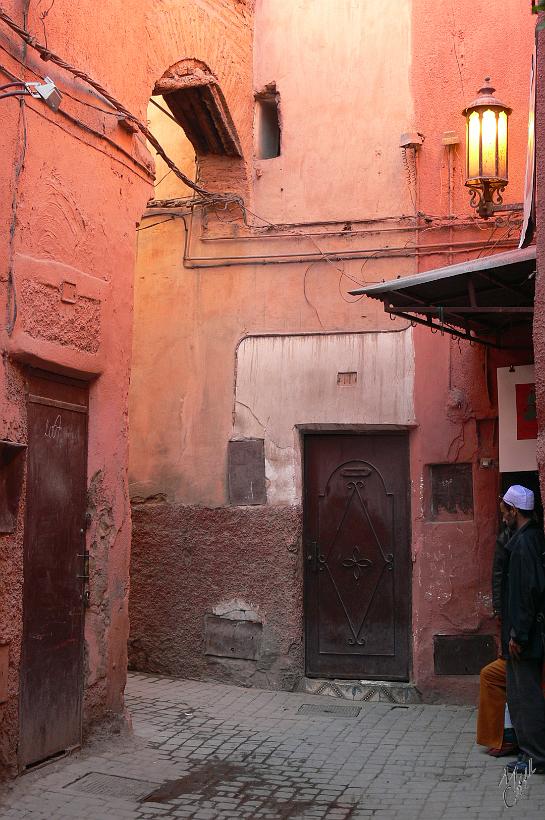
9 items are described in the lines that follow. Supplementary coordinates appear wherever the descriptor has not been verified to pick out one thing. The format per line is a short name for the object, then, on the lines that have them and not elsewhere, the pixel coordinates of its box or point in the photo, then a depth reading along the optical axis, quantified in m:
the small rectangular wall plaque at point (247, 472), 8.72
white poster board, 7.59
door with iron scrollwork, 8.48
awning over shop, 6.49
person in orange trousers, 6.44
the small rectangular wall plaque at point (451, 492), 8.30
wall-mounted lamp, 7.34
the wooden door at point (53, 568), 5.79
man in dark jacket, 5.97
